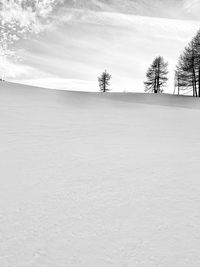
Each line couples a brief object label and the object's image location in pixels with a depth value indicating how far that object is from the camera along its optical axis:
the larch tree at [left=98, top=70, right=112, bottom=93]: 48.31
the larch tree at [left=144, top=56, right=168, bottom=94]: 37.60
